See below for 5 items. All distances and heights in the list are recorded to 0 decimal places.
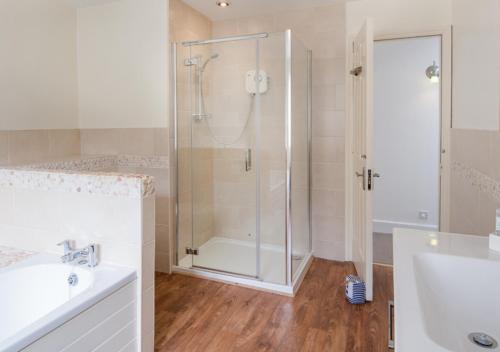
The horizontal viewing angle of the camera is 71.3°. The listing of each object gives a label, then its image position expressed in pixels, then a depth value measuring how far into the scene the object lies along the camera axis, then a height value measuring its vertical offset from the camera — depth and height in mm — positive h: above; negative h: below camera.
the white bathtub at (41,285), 1631 -592
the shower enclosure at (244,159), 2809 +21
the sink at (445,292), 899 -407
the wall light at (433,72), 3823 +959
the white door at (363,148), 2402 +88
